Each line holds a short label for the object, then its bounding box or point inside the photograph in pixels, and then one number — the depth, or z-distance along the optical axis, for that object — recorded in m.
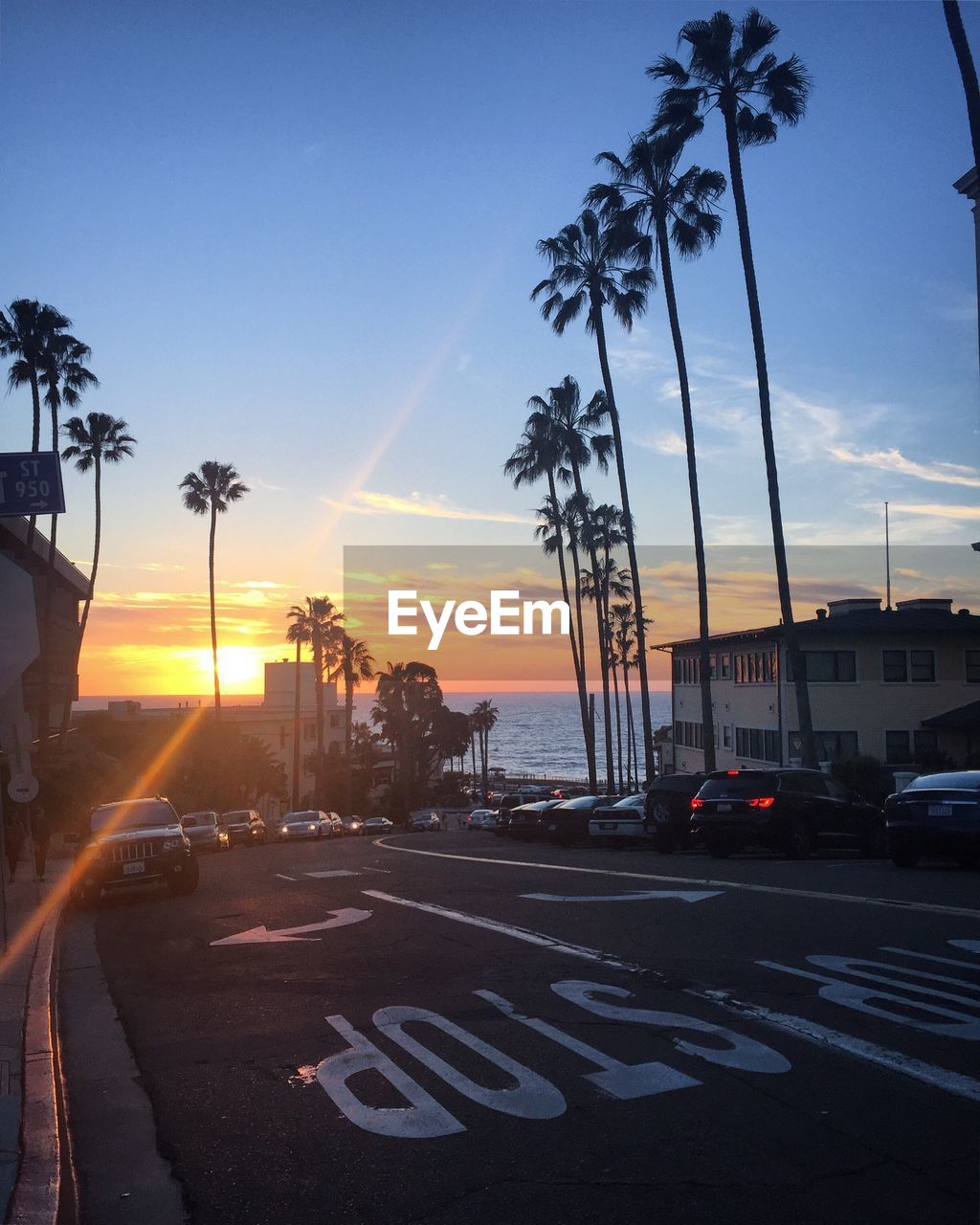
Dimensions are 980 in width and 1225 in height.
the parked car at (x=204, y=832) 35.78
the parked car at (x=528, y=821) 29.61
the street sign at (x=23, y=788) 16.56
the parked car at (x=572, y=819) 28.25
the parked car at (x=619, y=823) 25.84
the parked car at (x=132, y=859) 16.56
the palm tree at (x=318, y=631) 77.62
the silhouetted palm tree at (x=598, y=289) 38.97
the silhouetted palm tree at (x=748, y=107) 29.28
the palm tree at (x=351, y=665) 80.38
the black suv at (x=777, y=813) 19.86
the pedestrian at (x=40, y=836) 21.86
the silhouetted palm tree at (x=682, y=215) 33.72
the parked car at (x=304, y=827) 46.59
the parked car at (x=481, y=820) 52.38
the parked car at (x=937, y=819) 16.28
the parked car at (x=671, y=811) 23.33
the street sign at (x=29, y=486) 8.89
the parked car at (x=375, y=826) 60.88
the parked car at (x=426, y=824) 61.50
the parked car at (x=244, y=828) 43.33
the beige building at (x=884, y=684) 41.94
